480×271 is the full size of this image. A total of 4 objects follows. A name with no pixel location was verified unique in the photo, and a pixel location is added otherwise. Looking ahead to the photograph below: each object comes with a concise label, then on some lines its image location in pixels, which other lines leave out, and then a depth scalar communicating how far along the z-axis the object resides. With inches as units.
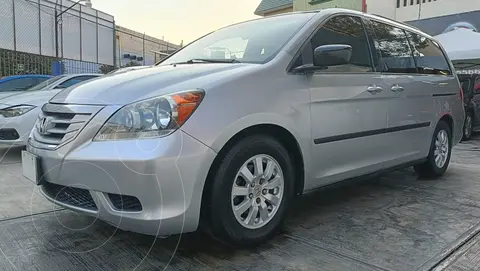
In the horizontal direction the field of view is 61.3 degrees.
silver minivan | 83.1
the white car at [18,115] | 200.2
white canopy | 343.6
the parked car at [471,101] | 313.7
